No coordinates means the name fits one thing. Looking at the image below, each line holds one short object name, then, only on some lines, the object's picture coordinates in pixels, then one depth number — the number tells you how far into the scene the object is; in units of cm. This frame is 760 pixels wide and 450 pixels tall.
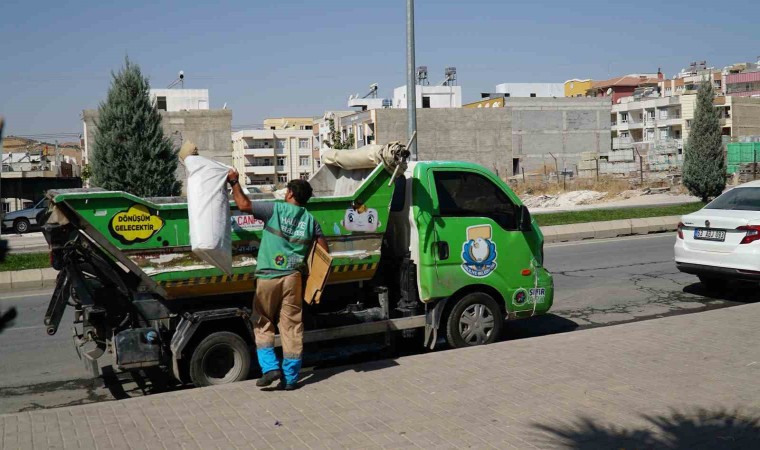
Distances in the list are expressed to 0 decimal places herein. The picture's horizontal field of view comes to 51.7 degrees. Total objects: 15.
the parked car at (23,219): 3353
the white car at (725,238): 1063
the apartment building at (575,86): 12219
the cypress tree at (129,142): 2075
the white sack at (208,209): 639
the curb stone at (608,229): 2066
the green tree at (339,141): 4349
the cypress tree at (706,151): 2753
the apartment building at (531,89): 10500
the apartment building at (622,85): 11735
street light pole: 1669
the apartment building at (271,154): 11131
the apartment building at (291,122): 13838
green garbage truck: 679
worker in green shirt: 663
